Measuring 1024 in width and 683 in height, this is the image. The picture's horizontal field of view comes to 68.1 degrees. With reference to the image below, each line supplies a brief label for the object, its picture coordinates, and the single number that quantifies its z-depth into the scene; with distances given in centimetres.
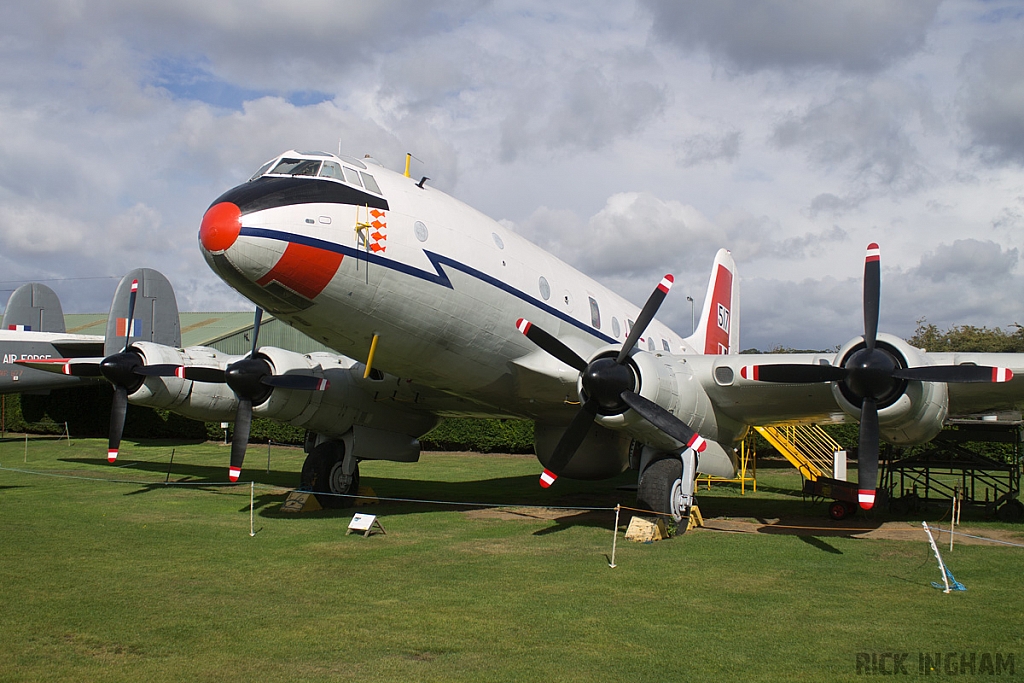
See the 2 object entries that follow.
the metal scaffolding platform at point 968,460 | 1405
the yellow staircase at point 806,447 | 1916
